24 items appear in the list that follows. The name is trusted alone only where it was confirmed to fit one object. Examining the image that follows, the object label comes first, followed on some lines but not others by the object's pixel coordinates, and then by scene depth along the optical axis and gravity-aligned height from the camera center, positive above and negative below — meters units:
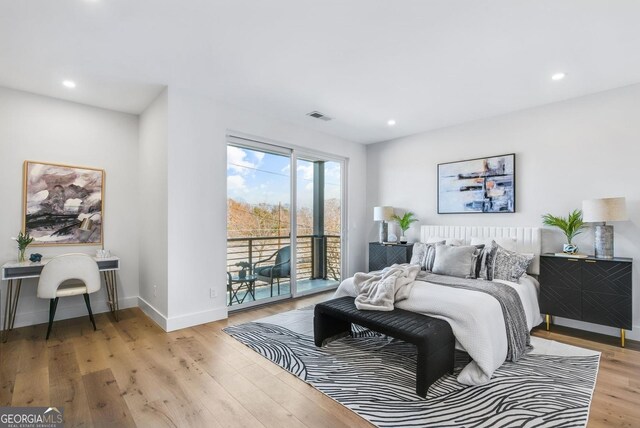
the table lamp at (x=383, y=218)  5.02 +0.00
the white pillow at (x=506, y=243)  3.76 -0.31
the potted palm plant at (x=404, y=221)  4.95 -0.05
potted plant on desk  3.38 -0.27
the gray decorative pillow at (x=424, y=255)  3.76 -0.47
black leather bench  2.13 -0.86
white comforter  2.31 -0.80
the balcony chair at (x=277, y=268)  4.41 -0.72
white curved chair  3.11 -0.61
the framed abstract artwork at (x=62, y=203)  3.54 +0.20
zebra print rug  1.93 -1.23
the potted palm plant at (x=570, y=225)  3.43 -0.09
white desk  3.11 -0.68
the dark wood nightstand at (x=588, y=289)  3.00 -0.75
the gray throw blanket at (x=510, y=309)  2.65 -0.83
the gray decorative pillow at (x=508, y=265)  3.33 -0.52
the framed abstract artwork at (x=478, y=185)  4.04 +0.45
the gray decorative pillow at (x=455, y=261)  3.39 -0.49
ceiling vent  4.16 +1.41
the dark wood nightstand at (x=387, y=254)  4.64 -0.56
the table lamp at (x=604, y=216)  3.02 +0.01
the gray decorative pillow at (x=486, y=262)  3.34 -0.49
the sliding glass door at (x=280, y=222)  4.15 -0.06
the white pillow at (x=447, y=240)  4.07 -0.31
